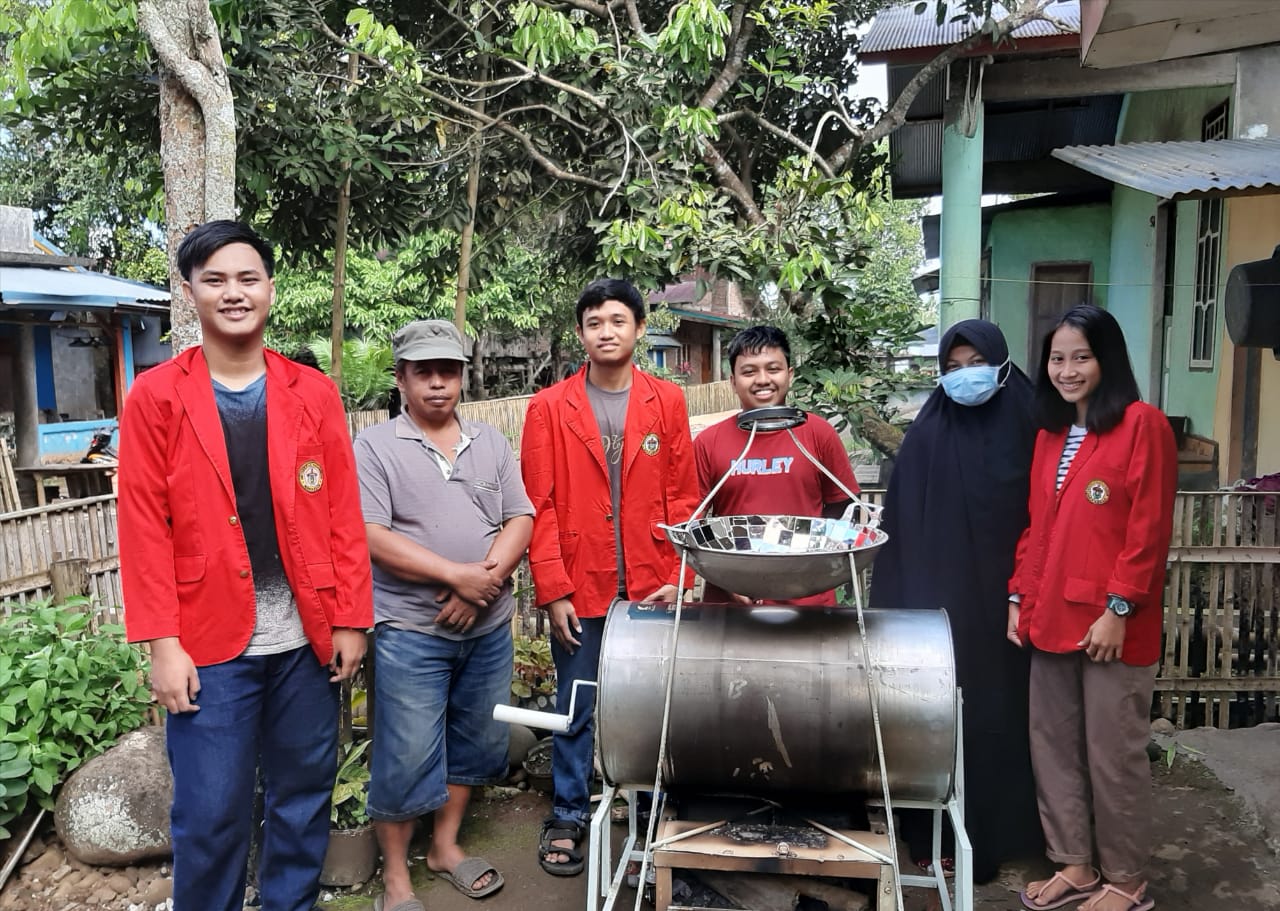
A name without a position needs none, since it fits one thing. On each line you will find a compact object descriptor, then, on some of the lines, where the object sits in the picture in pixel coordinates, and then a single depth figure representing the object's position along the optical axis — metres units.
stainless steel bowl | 2.47
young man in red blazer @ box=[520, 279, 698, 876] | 3.52
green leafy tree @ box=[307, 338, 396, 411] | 15.54
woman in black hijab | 3.42
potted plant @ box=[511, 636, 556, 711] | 4.60
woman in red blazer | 3.01
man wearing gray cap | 3.23
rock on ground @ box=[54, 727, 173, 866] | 3.60
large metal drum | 2.62
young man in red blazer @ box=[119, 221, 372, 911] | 2.54
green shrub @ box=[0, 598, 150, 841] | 3.67
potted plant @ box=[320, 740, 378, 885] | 3.53
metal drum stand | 2.50
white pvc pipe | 2.85
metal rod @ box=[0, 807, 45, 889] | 3.56
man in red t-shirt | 3.55
